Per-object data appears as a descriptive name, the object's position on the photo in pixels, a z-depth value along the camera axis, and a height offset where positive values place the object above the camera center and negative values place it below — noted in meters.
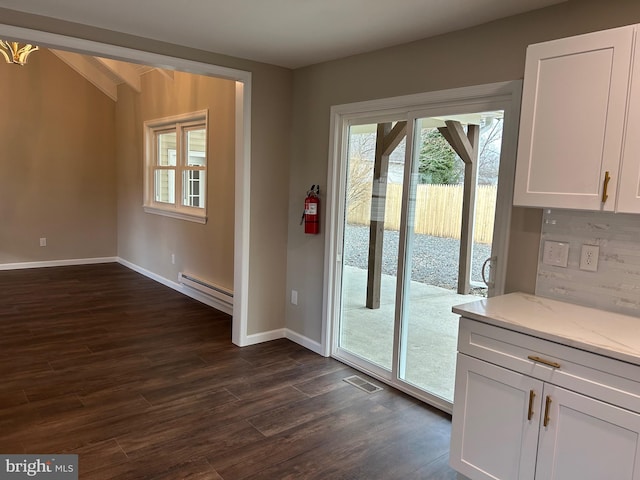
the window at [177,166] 5.61 +0.22
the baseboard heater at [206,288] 5.08 -1.20
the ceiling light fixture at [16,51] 4.96 +1.35
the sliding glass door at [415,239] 2.89 -0.32
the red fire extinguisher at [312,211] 3.91 -0.19
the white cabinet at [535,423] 1.72 -0.91
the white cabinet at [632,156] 1.87 +0.19
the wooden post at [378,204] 3.47 -0.09
